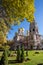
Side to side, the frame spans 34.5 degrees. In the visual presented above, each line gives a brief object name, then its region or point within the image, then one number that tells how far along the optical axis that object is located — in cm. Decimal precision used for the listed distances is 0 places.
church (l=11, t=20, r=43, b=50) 2673
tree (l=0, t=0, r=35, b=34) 584
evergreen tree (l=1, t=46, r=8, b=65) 617
